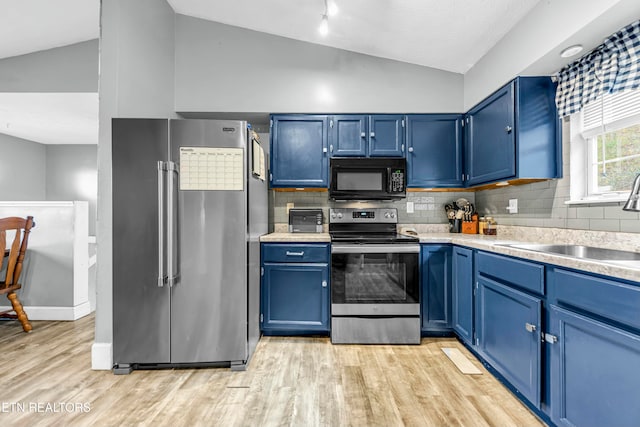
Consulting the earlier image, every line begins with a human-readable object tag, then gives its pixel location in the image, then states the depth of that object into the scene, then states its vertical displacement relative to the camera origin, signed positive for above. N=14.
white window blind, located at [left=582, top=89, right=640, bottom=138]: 1.71 +0.64
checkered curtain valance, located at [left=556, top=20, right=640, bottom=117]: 1.57 +0.86
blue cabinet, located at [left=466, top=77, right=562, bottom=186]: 2.11 +0.62
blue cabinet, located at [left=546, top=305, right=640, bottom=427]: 1.07 -0.65
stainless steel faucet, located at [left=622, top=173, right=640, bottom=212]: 1.28 +0.07
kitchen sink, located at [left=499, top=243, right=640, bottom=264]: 1.52 -0.22
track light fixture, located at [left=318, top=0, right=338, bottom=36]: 2.24 +1.66
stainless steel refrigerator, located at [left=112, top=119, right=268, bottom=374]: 2.01 -0.19
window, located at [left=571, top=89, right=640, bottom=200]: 1.73 +0.45
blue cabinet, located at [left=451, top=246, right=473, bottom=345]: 2.24 -0.64
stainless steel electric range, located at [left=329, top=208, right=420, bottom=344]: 2.48 -0.65
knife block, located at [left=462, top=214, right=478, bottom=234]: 2.93 -0.11
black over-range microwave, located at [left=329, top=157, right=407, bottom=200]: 2.87 +0.38
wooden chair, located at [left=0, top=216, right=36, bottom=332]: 2.62 -0.40
